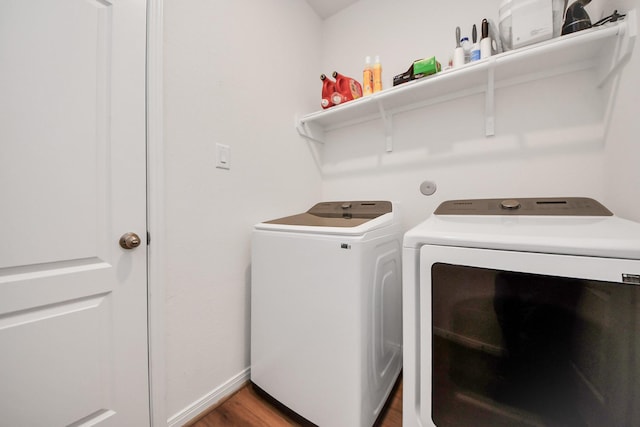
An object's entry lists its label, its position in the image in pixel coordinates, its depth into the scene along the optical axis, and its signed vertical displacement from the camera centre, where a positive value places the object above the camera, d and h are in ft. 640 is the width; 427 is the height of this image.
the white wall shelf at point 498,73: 3.19 +2.52
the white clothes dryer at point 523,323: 1.87 -1.02
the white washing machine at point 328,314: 3.18 -1.51
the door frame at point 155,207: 3.32 +0.17
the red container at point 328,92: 5.57 +3.02
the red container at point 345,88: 5.48 +3.05
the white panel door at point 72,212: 2.38 +0.09
